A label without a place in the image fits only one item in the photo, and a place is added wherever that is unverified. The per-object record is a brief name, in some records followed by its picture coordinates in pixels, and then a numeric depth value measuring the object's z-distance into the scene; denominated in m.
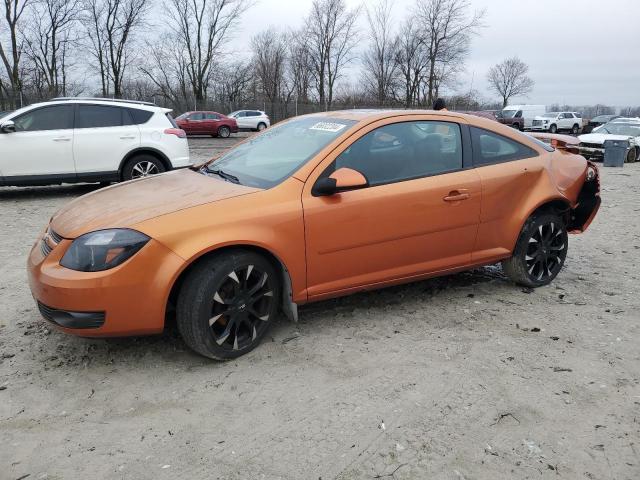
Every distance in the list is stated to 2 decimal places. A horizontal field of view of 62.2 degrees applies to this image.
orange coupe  3.02
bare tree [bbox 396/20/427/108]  50.97
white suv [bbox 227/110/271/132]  32.81
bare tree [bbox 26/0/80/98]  38.97
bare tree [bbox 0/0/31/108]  34.38
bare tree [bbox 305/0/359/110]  50.86
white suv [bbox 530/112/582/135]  39.88
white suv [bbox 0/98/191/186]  8.33
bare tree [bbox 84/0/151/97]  42.59
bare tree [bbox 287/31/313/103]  52.78
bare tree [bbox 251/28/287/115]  54.69
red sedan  28.12
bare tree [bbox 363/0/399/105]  52.69
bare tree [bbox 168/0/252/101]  47.59
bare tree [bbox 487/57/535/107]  77.44
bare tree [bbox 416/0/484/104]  49.03
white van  40.41
